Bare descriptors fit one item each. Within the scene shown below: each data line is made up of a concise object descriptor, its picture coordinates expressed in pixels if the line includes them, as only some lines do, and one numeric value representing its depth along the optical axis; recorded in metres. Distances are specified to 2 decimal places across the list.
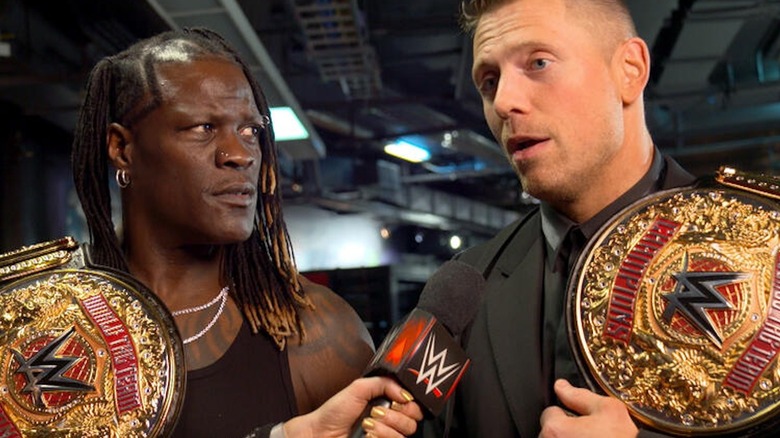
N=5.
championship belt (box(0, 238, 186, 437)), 1.16
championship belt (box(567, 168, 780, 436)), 1.04
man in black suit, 1.25
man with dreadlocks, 1.31
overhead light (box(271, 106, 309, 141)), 5.18
